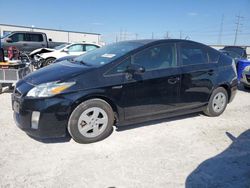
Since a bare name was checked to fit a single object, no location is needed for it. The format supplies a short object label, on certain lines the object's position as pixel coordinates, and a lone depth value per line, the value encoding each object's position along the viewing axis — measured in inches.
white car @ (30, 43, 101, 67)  345.6
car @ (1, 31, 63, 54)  442.9
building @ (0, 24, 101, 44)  953.4
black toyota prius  102.1
